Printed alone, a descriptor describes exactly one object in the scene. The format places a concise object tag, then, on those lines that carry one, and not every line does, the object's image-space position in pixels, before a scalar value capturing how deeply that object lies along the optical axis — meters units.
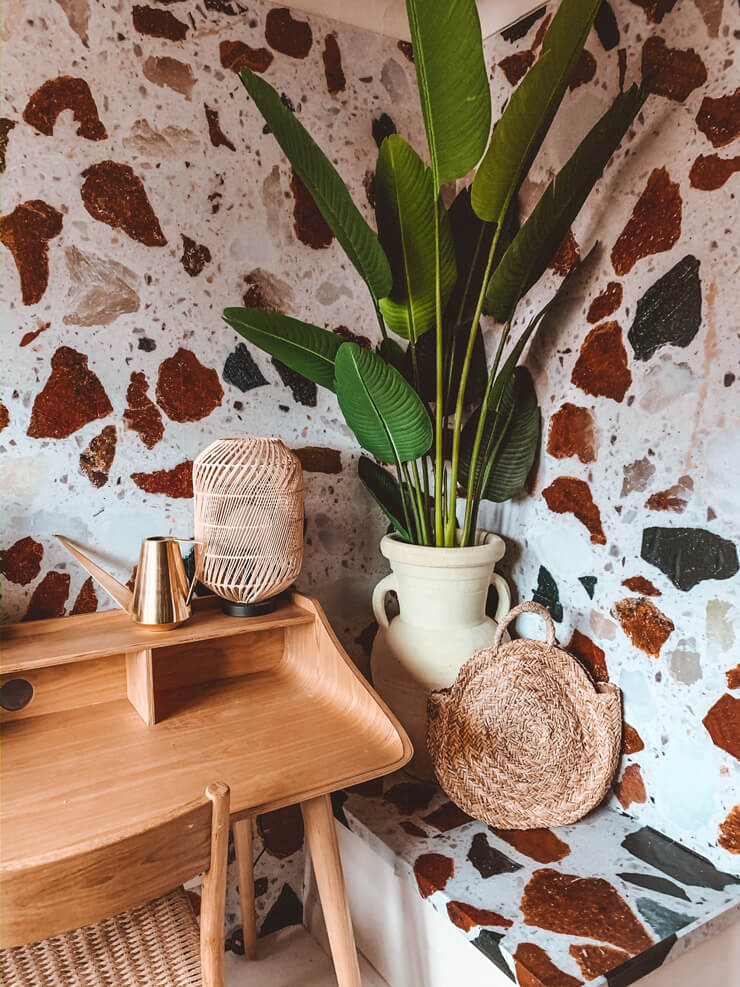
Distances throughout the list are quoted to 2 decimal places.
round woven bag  1.42
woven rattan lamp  1.43
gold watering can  1.34
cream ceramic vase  1.54
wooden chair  0.78
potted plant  1.23
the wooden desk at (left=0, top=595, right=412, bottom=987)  1.10
